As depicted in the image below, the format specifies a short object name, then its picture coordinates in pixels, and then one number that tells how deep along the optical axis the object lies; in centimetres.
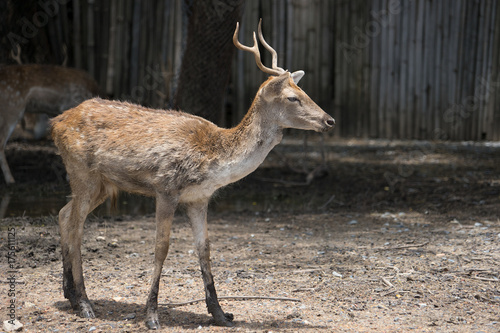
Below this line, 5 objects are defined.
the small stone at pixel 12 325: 917
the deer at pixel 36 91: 1941
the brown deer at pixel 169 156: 944
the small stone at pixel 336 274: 1180
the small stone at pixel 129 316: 975
